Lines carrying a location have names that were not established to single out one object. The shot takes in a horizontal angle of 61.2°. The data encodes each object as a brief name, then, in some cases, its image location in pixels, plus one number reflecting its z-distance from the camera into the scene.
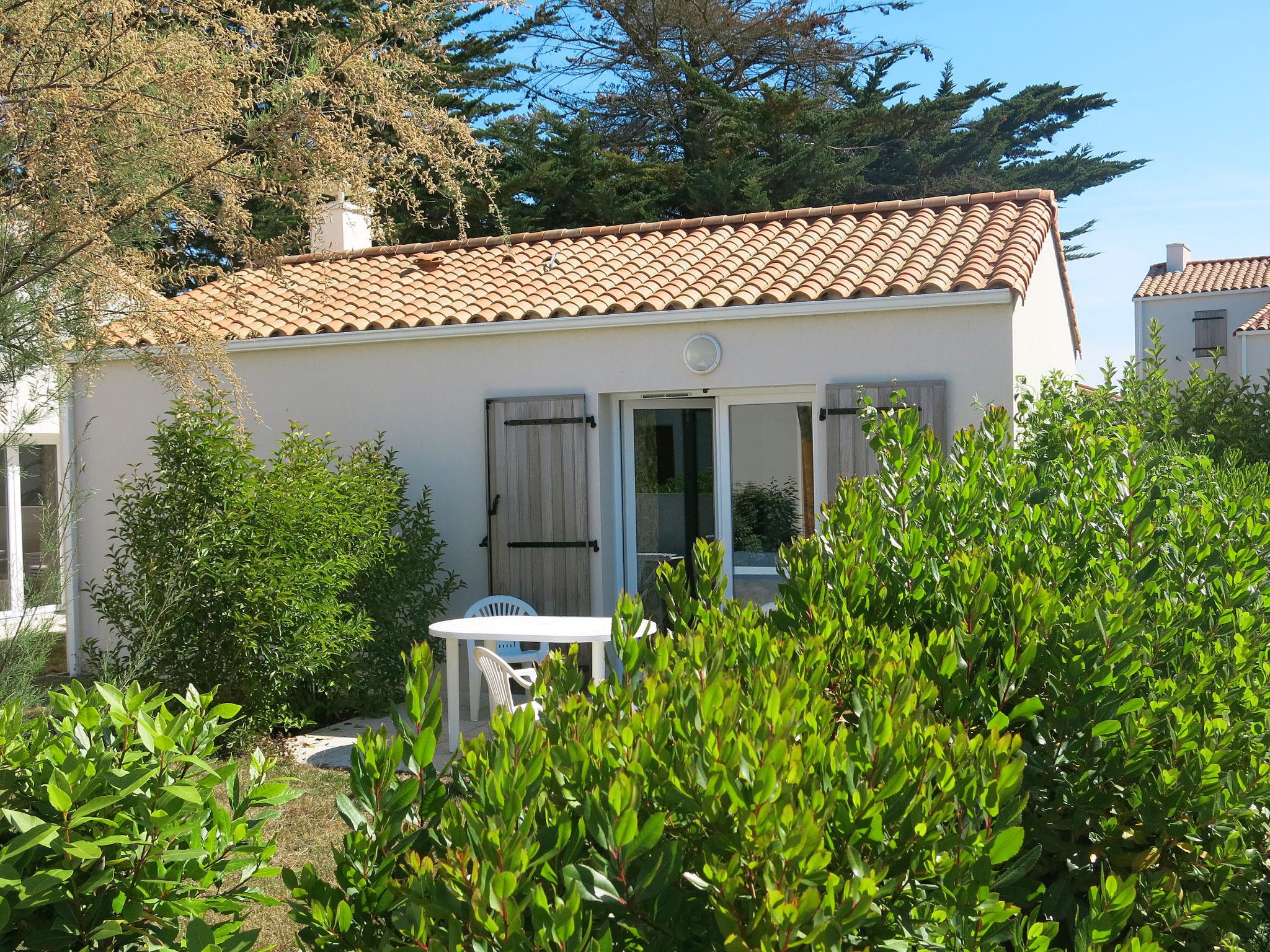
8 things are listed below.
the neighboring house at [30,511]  5.58
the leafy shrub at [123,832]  2.00
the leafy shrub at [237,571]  7.27
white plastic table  6.88
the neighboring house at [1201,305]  31.45
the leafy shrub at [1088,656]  2.59
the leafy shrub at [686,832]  1.52
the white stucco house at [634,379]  8.20
